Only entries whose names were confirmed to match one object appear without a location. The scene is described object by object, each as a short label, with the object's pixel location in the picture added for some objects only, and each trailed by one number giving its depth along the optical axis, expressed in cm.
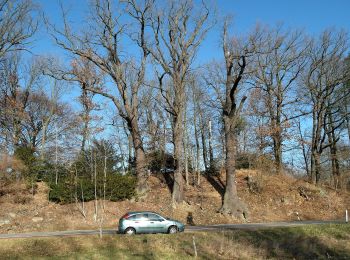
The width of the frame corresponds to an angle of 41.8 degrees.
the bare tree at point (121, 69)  3834
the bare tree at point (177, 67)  3869
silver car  2689
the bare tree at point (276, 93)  4609
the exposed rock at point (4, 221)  3306
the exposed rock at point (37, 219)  3386
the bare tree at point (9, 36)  3850
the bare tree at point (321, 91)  4597
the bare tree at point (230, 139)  3669
